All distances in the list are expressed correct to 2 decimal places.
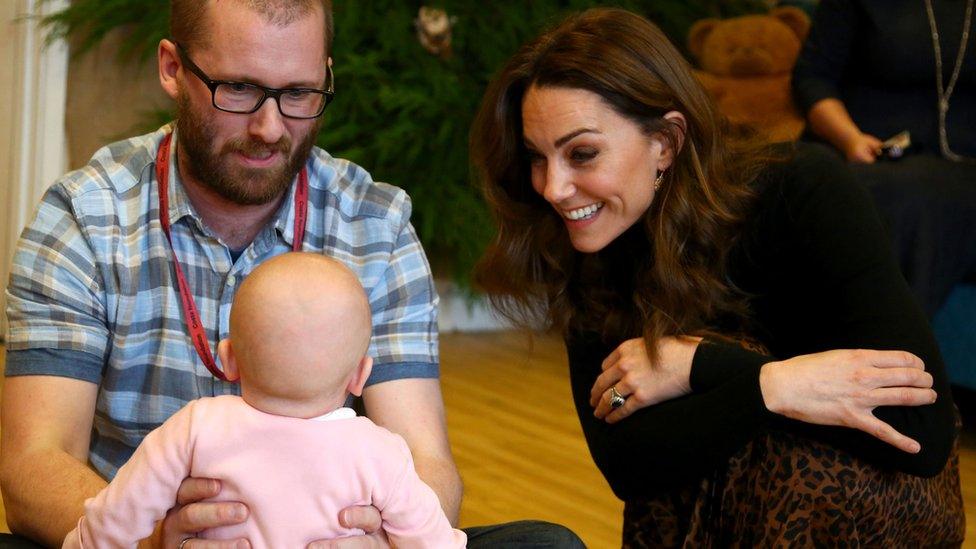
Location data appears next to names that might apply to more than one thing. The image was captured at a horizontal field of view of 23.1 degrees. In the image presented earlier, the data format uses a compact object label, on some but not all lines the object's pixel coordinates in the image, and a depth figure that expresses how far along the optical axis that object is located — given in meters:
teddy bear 4.52
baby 2.25
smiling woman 2.69
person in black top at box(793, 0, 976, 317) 3.75
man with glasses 2.56
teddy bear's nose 4.57
